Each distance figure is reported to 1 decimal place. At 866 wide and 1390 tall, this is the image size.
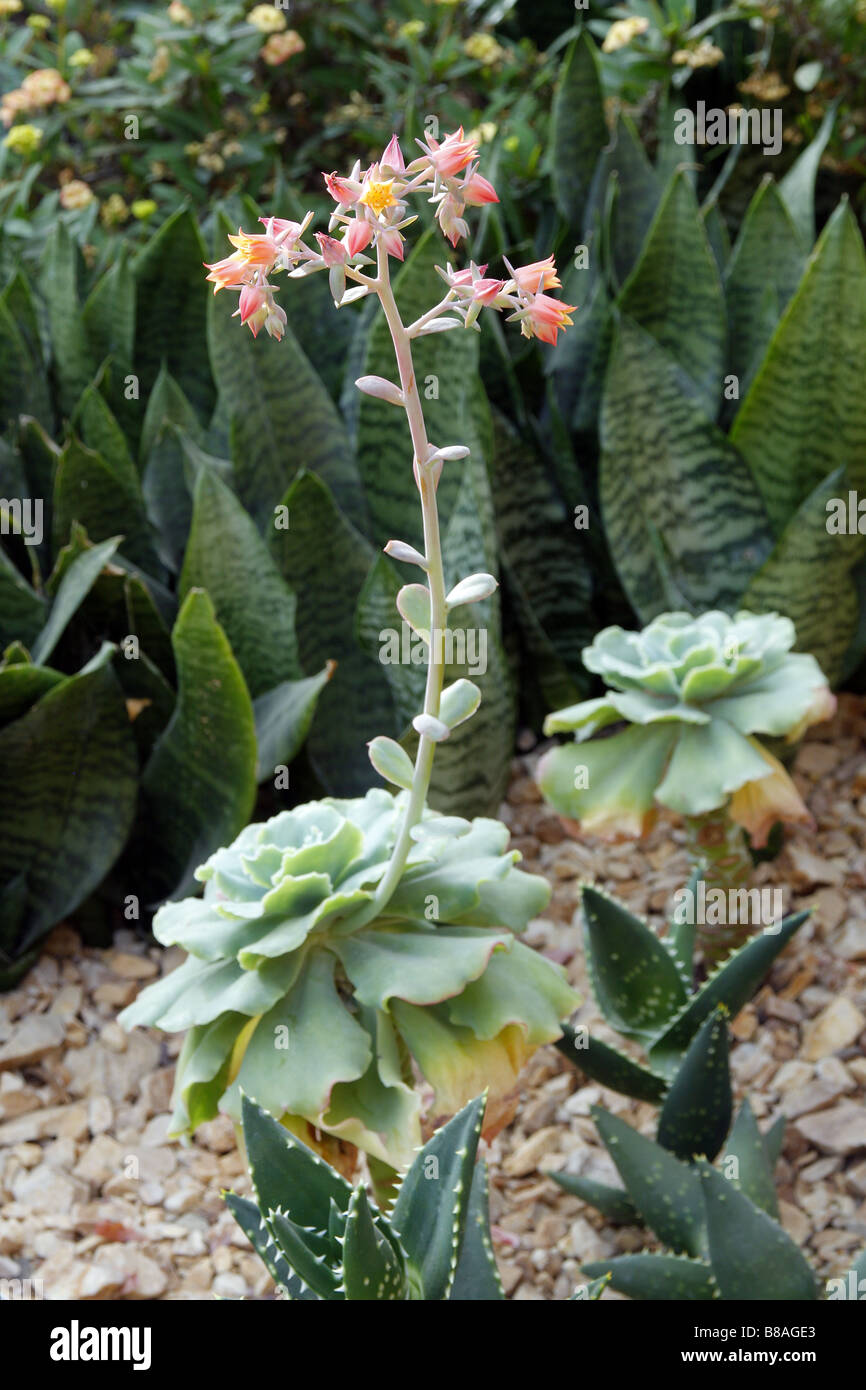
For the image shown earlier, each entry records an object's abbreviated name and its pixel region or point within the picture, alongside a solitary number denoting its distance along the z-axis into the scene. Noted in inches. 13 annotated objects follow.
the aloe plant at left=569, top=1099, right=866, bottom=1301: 32.5
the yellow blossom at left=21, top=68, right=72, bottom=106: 96.1
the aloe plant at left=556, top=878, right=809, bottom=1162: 40.0
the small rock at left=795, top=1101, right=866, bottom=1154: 46.1
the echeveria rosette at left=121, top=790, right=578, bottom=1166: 32.9
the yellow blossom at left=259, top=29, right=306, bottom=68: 97.9
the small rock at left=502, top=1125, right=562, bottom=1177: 47.0
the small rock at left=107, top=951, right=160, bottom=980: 55.1
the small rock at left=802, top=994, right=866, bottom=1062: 50.2
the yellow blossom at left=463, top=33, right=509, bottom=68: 99.8
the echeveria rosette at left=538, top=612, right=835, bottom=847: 43.9
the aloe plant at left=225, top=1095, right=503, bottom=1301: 27.3
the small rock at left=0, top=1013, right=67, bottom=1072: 50.8
